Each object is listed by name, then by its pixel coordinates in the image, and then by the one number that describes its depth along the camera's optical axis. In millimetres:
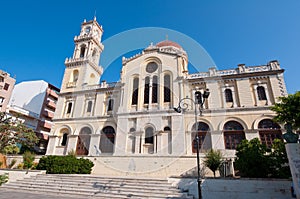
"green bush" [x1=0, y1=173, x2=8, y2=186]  10114
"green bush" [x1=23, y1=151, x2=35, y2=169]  16125
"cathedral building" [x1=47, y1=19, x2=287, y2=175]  16031
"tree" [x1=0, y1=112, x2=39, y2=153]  16266
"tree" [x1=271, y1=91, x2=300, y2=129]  8625
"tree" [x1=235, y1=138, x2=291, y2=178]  9688
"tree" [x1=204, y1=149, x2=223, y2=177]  11559
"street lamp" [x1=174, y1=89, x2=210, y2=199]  7330
